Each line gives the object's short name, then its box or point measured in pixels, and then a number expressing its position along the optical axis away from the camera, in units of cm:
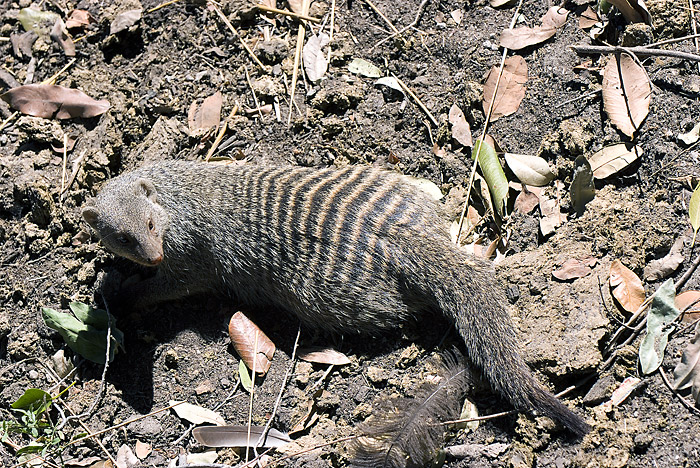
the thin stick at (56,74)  446
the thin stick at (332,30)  423
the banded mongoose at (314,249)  310
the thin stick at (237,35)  432
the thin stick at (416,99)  390
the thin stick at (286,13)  437
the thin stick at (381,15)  416
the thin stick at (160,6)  452
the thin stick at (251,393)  329
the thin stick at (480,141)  367
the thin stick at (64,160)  409
